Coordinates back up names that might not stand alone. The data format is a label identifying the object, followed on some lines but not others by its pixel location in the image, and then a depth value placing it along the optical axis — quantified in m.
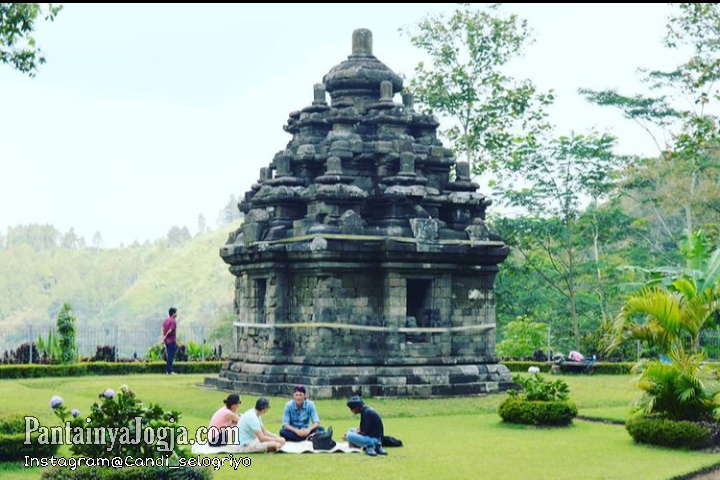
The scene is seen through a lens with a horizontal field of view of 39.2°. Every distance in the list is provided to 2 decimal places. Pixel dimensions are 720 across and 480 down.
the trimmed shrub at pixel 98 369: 26.17
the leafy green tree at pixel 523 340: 35.31
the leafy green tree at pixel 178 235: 151.88
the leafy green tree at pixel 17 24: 15.45
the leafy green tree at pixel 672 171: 37.28
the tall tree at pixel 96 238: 159.00
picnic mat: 13.38
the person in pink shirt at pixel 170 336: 26.53
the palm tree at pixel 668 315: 15.34
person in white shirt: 13.55
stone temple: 21.03
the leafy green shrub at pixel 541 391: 17.42
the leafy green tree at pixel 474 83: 35.88
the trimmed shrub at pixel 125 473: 10.05
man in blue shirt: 14.46
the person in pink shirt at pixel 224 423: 13.61
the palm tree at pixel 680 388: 14.83
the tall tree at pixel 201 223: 170.38
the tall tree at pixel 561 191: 37.81
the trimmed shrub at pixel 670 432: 14.49
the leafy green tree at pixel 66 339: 27.94
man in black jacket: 13.83
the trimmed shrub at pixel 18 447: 12.48
